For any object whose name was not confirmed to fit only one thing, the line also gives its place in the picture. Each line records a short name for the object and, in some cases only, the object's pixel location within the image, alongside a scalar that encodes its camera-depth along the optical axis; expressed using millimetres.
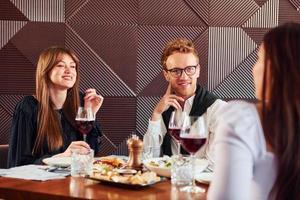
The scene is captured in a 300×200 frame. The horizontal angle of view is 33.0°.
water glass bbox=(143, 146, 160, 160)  2804
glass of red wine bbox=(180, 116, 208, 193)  2172
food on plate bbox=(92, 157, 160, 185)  2252
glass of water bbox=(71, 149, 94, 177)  2490
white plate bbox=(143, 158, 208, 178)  2483
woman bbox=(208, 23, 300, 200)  1488
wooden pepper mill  2568
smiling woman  3445
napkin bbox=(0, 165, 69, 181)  2436
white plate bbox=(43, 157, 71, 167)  2693
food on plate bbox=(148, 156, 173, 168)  2561
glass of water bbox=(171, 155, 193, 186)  2322
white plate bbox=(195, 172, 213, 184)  2351
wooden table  2087
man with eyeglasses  3540
